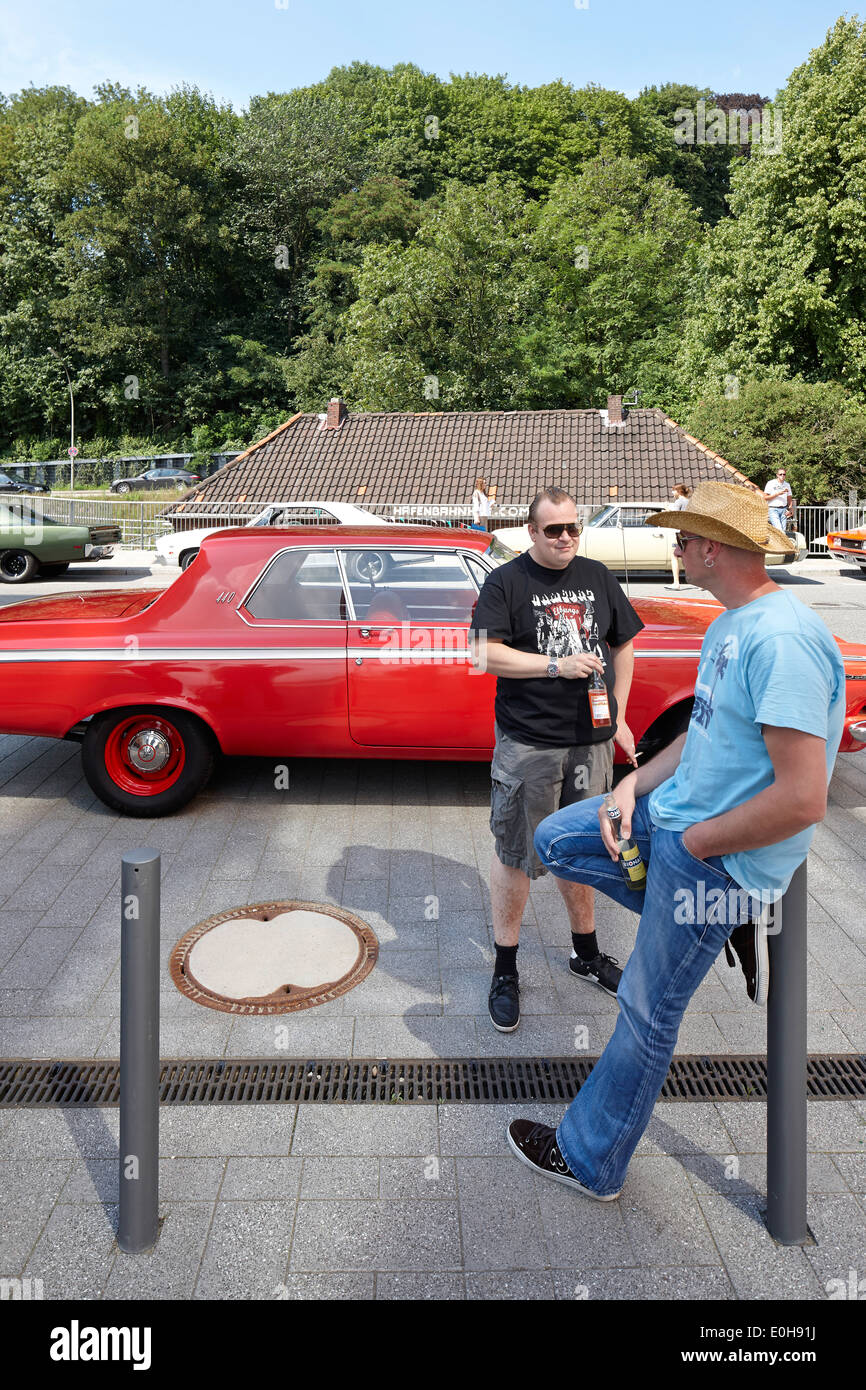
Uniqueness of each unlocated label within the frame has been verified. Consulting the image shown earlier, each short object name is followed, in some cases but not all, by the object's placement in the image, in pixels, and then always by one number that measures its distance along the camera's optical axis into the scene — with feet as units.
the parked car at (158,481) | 150.28
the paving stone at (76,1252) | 8.89
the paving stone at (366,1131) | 10.80
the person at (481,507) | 67.00
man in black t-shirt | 12.92
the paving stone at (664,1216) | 9.32
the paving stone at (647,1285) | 8.80
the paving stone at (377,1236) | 9.19
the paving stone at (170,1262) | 8.84
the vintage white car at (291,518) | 62.39
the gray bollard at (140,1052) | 8.98
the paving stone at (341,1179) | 10.07
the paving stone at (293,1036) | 12.60
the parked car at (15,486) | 134.51
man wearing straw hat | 7.86
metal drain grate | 11.64
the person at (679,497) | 55.31
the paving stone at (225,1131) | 10.78
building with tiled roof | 79.71
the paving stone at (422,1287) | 8.79
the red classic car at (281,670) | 19.61
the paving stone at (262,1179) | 10.05
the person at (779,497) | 65.67
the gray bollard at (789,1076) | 9.16
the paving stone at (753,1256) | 8.93
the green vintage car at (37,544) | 57.72
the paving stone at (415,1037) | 12.59
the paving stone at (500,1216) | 9.22
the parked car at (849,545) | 61.72
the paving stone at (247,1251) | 8.88
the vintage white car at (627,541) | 60.70
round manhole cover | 13.83
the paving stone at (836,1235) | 9.17
